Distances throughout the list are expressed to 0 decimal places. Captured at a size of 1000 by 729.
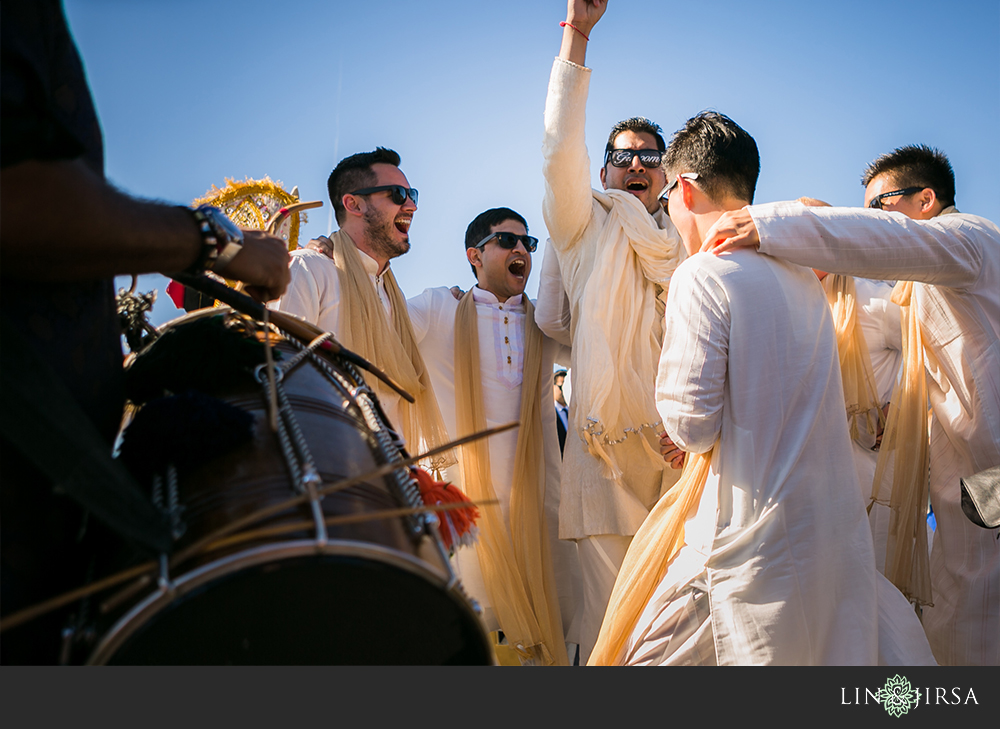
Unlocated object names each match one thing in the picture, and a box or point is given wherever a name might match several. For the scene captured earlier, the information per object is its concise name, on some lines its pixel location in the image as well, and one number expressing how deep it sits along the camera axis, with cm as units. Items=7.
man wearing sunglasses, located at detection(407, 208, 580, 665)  383
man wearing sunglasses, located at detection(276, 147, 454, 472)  377
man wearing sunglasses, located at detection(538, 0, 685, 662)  367
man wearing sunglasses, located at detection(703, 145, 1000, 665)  244
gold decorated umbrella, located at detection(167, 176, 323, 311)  342
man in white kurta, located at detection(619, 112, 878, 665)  219
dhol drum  101
